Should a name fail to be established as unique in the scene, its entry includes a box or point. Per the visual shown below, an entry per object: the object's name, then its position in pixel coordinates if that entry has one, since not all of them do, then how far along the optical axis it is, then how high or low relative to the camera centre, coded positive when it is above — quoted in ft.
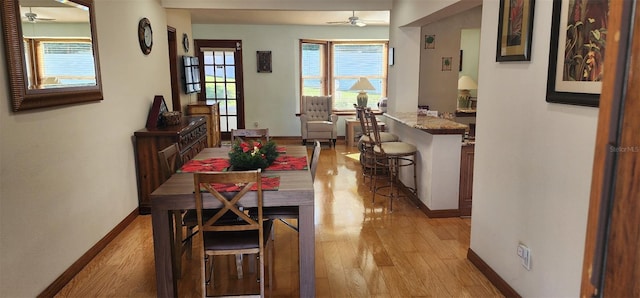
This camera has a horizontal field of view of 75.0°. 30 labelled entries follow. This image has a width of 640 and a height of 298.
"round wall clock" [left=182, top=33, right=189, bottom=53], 20.82 +2.22
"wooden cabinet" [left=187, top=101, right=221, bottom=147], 20.38 -1.31
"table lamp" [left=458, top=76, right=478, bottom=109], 20.86 -0.32
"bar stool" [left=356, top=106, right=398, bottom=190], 14.69 -2.21
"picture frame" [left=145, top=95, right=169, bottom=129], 14.27 -0.95
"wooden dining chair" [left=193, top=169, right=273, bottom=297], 6.89 -2.39
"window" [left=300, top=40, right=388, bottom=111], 28.04 +1.20
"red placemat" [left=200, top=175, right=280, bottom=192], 7.29 -1.78
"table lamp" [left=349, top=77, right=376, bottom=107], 25.63 -0.13
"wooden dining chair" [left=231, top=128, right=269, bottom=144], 11.88 -1.33
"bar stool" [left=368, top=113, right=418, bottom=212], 13.52 -2.12
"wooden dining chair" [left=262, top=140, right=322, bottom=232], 8.39 -2.53
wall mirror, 7.54 +0.71
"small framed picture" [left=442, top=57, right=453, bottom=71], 17.80 +0.96
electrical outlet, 7.47 -3.05
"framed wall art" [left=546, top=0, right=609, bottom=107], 5.58 +0.45
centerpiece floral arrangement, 8.74 -1.46
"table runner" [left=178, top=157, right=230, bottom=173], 9.00 -1.76
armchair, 25.27 -2.03
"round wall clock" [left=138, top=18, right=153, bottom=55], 13.85 +1.72
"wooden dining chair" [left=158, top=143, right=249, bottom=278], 8.46 -2.70
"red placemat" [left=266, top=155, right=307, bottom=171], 9.04 -1.74
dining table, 7.31 -2.26
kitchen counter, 12.58 -2.43
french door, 26.81 +0.59
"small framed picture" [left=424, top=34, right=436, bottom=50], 17.46 +1.86
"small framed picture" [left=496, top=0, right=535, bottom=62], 7.22 +1.01
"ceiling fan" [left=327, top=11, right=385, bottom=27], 20.44 +3.44
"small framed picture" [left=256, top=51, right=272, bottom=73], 27.09 +1.68
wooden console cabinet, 13.07 -2.09
